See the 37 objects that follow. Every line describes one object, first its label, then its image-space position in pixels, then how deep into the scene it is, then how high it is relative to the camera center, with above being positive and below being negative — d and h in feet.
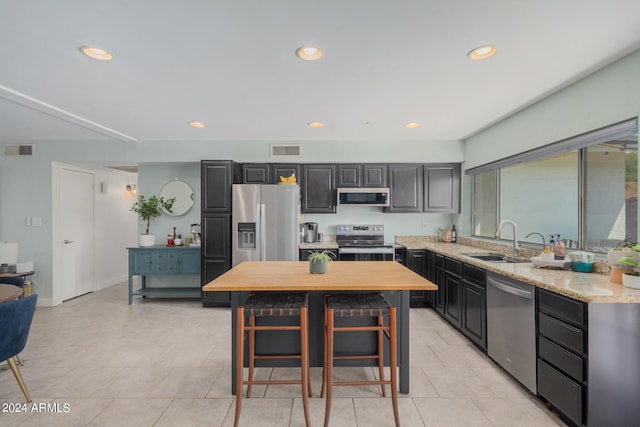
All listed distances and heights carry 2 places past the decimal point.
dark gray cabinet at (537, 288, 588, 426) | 5.93 -2.99
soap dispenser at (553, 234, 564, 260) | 8.88 -1.15
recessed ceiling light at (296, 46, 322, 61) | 6.87 +3.63
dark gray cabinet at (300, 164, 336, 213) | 15.46 +1.16
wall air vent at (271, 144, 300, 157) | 15.35 +3.05
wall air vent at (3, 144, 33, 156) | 15.02 +3.01
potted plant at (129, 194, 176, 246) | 15.57 +0.07
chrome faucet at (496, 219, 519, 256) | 10.44 -1.13
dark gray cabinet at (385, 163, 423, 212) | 15.57 +1.22
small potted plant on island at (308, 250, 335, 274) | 7.76 -1.34
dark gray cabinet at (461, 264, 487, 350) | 9.55 -3.07
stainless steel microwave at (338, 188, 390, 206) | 15.20 +0.75
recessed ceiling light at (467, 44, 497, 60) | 6.78 +3.61
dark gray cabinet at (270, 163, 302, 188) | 15.35 +2.05
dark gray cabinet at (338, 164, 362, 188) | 15.47 +1.76
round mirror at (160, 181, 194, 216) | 16.76 +0.94
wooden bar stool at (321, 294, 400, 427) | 6.37 -2.29
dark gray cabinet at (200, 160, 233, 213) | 14.65 +1.25
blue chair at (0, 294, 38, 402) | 6.61 -2.57
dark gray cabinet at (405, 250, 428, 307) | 14.42 -2.40
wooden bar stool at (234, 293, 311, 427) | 6.33 -2.31
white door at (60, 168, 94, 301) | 15.76 -1.15
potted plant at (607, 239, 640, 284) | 6.48 -1.02
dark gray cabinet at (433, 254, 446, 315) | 12.78 -2.93
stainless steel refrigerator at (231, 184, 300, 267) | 14.21 -0.36
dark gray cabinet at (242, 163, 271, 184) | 15.25 +1.90
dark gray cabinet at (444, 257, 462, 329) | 11.20 -3.10
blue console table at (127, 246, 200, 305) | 15.28 -2.52
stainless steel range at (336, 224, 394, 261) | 14.39 -1.63
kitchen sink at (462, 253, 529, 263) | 11.02 -1.70
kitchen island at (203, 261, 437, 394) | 6.61 -1.62
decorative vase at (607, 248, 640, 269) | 6.44 -0.96
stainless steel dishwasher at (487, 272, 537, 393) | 7.37 -3.05
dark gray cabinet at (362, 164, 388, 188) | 15.48 +1.76
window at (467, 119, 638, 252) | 7.68 +0.67
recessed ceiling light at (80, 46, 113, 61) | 6.84 +3.61
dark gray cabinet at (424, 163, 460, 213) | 15.61 +1.22
